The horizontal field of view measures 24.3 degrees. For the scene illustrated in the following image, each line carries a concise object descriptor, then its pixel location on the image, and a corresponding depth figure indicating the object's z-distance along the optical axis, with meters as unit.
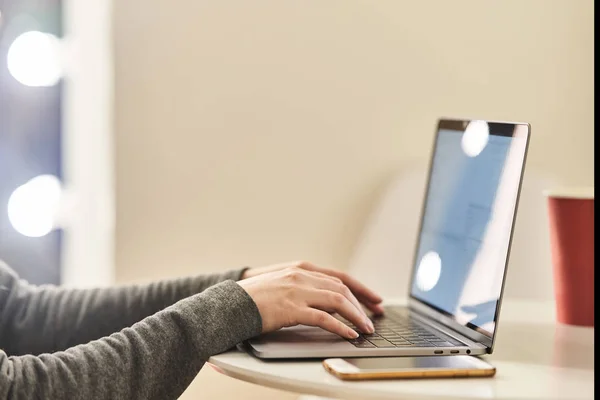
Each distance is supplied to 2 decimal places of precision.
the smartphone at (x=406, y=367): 1.15
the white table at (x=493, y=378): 1.12
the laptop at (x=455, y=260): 1.24
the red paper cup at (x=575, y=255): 1.42
